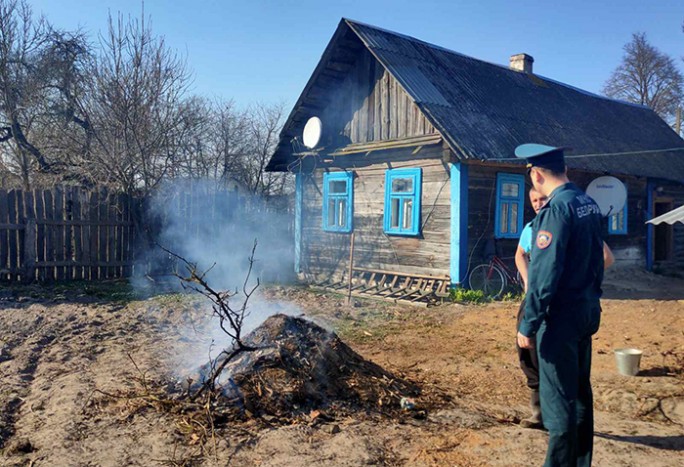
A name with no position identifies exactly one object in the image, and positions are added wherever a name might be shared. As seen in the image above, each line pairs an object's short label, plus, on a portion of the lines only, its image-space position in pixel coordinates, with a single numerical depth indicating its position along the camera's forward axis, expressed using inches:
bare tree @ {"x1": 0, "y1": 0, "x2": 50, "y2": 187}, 556.4
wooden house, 413.1
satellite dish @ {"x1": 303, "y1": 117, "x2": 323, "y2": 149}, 487.3
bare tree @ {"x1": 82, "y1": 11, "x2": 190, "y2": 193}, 470.6
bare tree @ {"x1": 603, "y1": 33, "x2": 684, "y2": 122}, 1149.7
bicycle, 407.5
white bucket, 215.0
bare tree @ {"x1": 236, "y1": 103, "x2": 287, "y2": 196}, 903.7
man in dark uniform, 118.3
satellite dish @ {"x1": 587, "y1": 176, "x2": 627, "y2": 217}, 489.4
